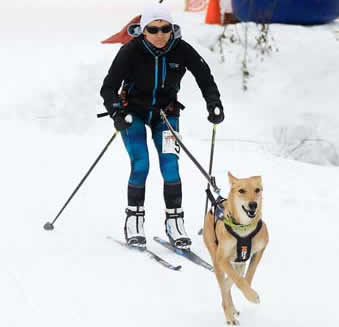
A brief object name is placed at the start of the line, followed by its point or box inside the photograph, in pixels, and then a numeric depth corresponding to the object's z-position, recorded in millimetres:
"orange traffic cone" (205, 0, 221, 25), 21375
